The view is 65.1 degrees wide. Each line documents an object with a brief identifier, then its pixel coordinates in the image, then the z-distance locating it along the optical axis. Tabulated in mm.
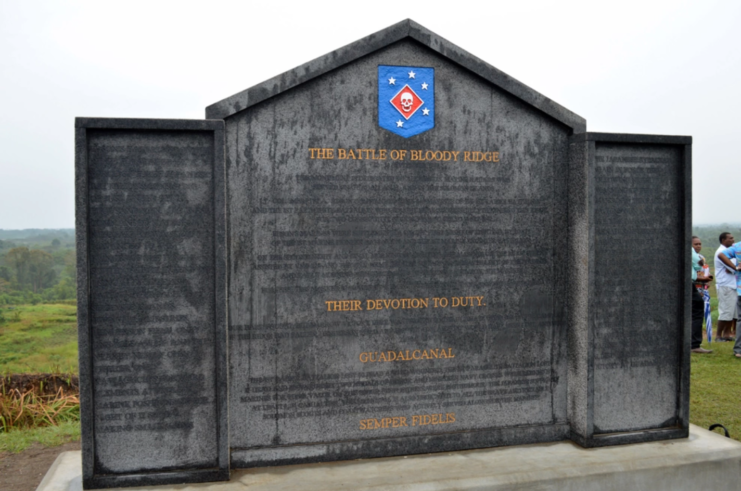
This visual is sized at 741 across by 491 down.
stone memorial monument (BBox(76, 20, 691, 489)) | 3561
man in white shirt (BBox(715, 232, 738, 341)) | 9105
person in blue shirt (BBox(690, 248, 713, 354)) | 8195
